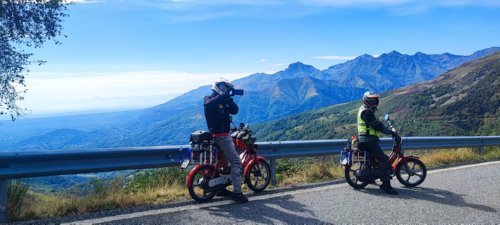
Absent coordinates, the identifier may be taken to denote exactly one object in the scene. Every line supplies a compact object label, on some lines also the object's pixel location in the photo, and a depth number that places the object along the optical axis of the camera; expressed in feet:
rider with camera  19.70
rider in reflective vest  23.03
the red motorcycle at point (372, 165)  23.73
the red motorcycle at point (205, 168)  19.93
